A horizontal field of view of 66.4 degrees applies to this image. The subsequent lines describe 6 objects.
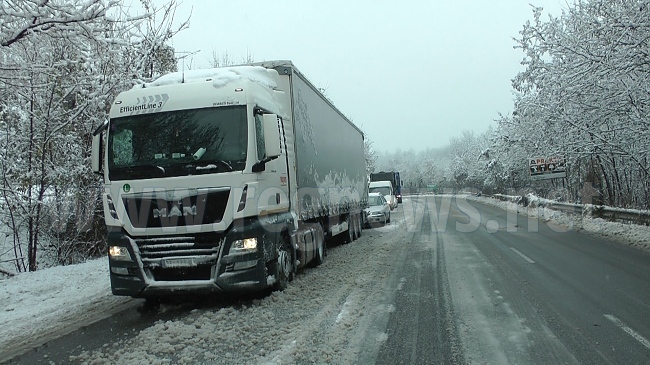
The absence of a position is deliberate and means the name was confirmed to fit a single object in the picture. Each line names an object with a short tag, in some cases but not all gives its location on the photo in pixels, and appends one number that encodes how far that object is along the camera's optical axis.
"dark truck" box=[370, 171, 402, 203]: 46.65
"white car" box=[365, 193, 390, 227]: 23.14
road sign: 26.98
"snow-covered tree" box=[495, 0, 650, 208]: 12.61
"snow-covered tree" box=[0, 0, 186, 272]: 11.97
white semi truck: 6.78
